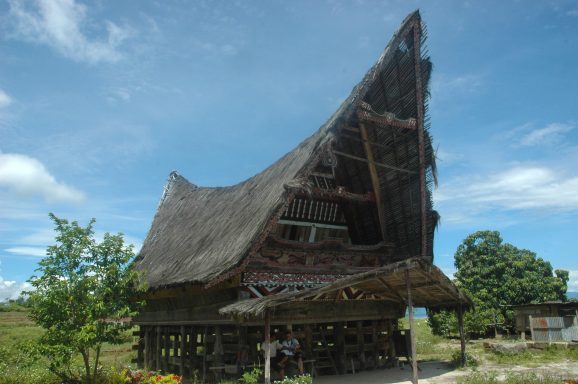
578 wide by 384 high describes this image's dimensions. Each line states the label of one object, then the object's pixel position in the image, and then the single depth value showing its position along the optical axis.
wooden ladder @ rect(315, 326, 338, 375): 11.67
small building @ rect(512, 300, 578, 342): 17.02
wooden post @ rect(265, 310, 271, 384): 8.05
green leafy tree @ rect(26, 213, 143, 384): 8.46
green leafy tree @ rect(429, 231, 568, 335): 22.32
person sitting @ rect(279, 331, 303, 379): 10.10
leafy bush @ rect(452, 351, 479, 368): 11.60
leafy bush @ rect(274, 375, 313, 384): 7.95
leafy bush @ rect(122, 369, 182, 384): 8.88
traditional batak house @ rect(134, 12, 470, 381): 9.81
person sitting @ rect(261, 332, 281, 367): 10.20
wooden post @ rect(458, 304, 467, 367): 11.23
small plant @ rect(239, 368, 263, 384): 8.29
